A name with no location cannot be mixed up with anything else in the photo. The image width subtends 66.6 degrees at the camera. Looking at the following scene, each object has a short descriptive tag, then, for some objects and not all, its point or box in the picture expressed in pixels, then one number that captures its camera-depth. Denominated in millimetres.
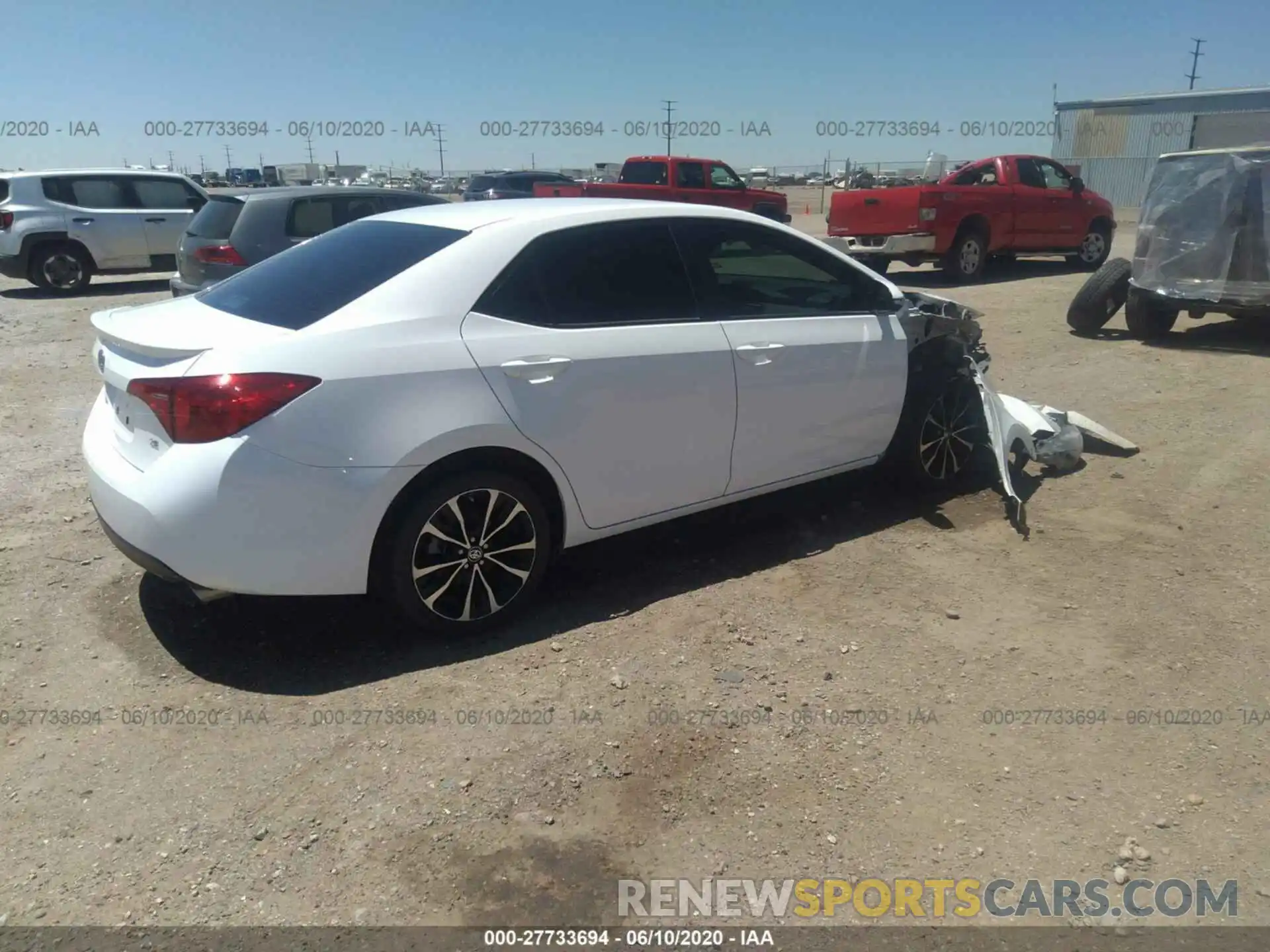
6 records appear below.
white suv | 13852
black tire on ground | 9922
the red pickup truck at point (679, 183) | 18172
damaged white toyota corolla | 3279
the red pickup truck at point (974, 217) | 13883
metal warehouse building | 33469
